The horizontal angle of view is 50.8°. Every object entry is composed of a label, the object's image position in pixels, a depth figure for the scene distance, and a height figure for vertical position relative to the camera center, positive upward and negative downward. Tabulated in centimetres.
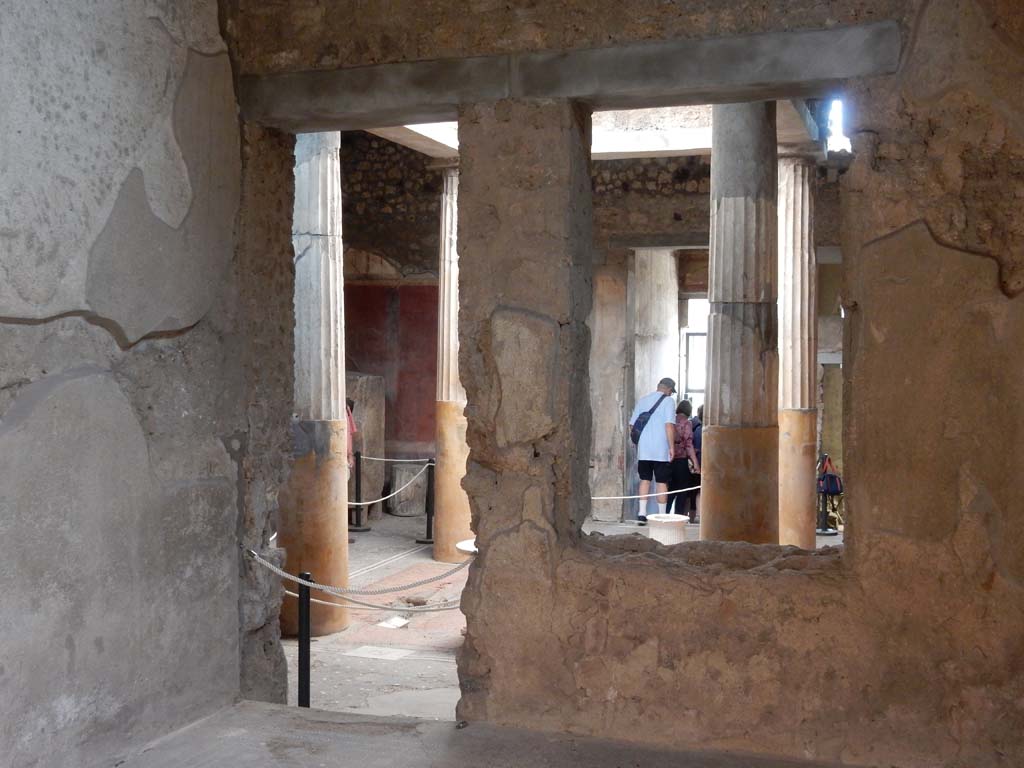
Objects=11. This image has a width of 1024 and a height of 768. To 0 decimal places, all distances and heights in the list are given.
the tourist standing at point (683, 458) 1041 -70
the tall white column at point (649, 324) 1237 +74
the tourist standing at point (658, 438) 1008 -49
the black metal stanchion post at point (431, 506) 1034 -121
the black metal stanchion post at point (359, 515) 1056 -134
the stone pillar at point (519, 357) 326 +9
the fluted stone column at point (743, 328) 704 +39
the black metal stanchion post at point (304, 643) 431 -103
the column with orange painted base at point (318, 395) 714 -6
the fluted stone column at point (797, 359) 826 +21
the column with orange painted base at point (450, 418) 938 -28
